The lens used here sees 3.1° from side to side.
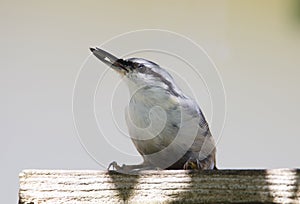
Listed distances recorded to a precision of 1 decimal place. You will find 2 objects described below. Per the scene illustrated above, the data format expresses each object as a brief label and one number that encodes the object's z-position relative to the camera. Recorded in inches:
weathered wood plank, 136.5
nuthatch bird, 140.5
